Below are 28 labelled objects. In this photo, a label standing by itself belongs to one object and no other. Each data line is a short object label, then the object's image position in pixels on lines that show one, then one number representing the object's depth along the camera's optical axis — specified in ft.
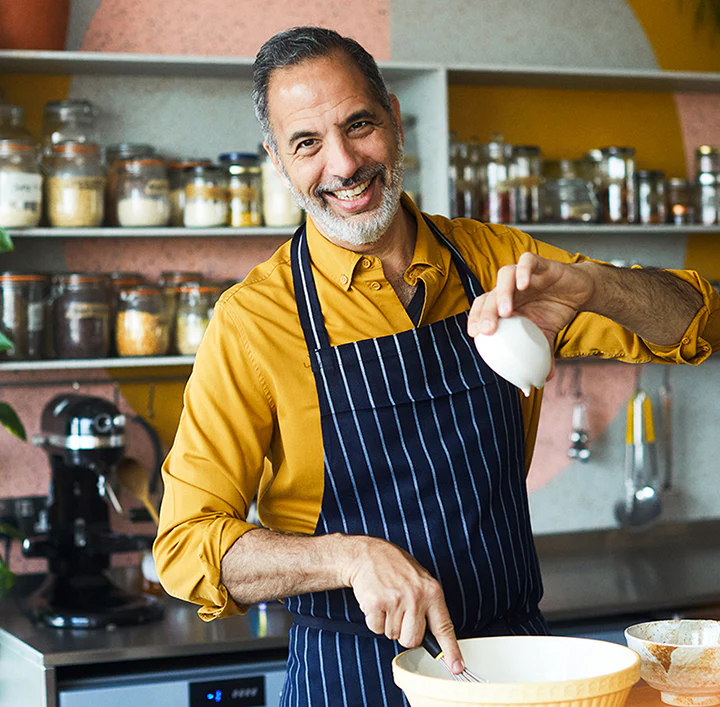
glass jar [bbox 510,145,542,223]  9.36
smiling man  4.79
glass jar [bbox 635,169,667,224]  9.87
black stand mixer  7.75
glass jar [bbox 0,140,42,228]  8.13
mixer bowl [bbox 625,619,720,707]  3.71
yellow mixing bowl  3.05
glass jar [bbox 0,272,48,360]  8.18
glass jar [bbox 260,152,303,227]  8.75
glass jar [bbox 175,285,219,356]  8.61
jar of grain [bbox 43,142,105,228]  8.33
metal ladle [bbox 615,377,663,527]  10.19
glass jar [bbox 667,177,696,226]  10.05
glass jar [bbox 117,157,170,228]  8.54
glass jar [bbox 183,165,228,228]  8.64
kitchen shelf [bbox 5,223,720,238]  8.29
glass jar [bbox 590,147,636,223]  9.73
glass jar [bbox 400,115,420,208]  9.17
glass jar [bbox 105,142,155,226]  8.59
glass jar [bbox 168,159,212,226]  8.72
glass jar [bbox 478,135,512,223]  9.27
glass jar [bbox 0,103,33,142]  8.45
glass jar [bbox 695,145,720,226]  10.07
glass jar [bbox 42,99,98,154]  8.59
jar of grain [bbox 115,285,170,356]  8.45
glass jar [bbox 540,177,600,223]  9.57
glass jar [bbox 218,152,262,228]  8.71
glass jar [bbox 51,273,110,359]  8.29
